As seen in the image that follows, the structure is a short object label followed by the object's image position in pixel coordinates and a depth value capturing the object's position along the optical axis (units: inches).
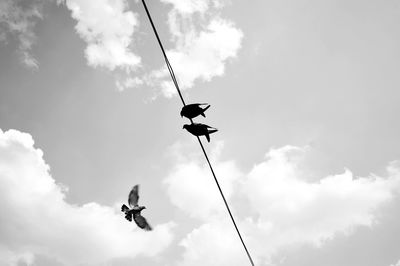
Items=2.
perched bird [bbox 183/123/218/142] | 193.5
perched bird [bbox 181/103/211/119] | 183.0
